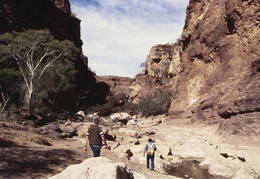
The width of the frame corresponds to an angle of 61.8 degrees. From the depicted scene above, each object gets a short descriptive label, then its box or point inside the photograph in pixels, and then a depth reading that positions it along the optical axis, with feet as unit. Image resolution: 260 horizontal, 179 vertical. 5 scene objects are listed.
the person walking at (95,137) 18.54
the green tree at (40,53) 62.58
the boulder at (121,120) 101.04
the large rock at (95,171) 11.39
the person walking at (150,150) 26.35
